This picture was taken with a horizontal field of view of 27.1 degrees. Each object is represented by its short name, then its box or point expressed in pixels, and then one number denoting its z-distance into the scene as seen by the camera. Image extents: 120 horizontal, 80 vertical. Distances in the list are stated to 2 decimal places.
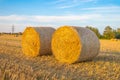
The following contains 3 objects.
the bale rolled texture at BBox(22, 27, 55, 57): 11.50
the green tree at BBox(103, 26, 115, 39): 51.49
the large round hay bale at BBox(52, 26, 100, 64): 9.33
